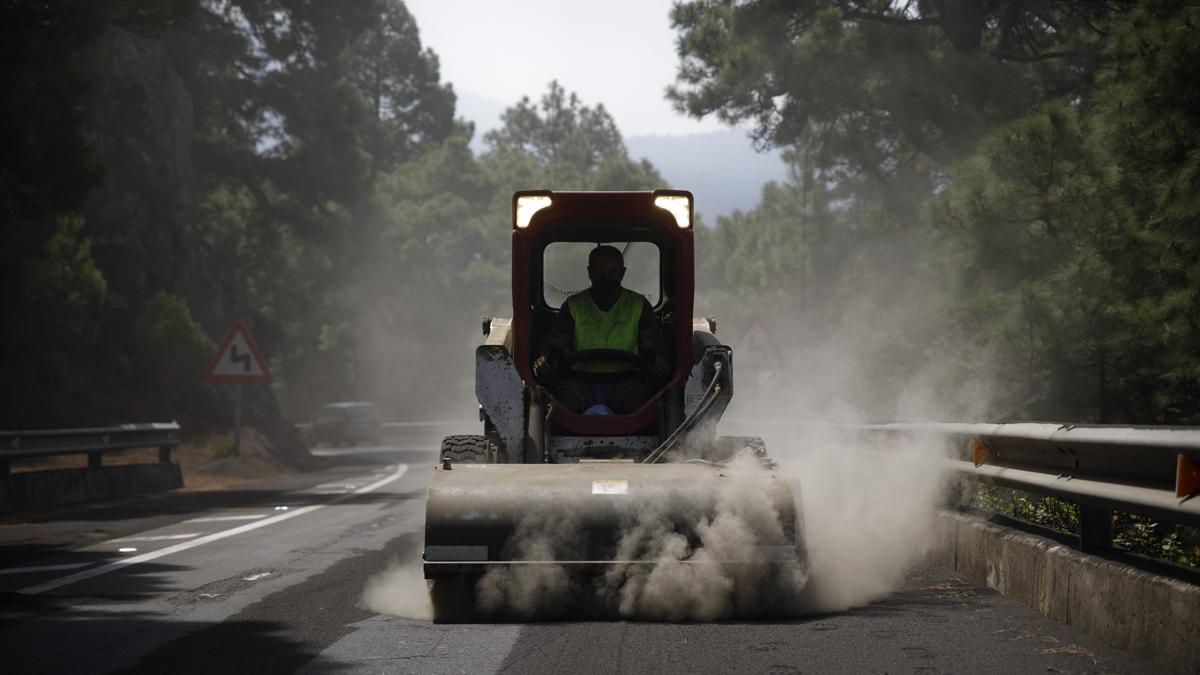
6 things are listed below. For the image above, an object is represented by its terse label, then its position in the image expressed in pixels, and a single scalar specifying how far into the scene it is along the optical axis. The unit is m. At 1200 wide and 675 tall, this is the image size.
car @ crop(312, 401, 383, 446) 106.19
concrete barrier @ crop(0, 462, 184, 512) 33.47
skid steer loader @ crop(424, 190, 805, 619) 14.59
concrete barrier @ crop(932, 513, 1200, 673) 11.06
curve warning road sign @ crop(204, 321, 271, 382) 49.66
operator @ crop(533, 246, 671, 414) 19.48
